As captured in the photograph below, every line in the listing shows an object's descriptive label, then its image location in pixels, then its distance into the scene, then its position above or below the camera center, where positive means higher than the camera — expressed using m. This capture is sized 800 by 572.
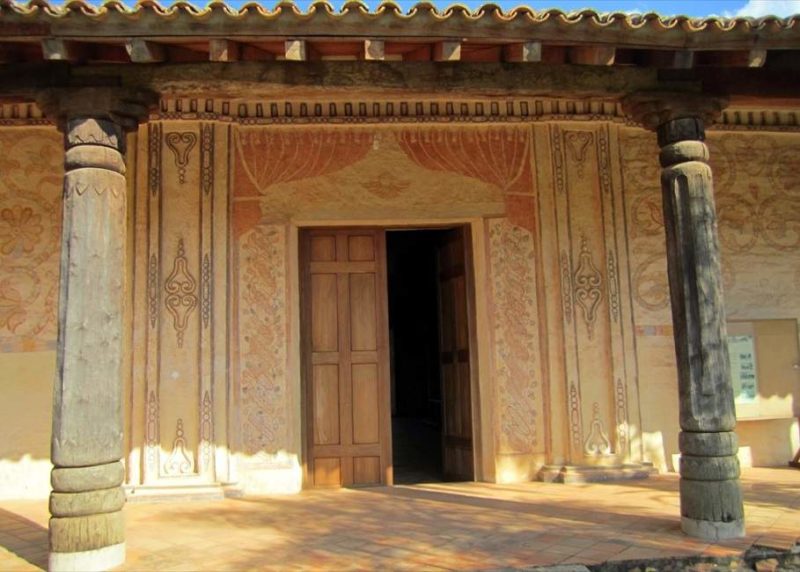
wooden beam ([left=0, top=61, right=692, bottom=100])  4.39 +1.98
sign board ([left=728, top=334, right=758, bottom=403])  6.84 +0.06
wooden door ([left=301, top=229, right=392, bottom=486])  6.61 +0.27
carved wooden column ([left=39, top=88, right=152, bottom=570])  3.89 +0.33
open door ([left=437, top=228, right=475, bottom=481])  6.87 +0.23
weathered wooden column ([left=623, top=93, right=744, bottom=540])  4.34 +0.37
